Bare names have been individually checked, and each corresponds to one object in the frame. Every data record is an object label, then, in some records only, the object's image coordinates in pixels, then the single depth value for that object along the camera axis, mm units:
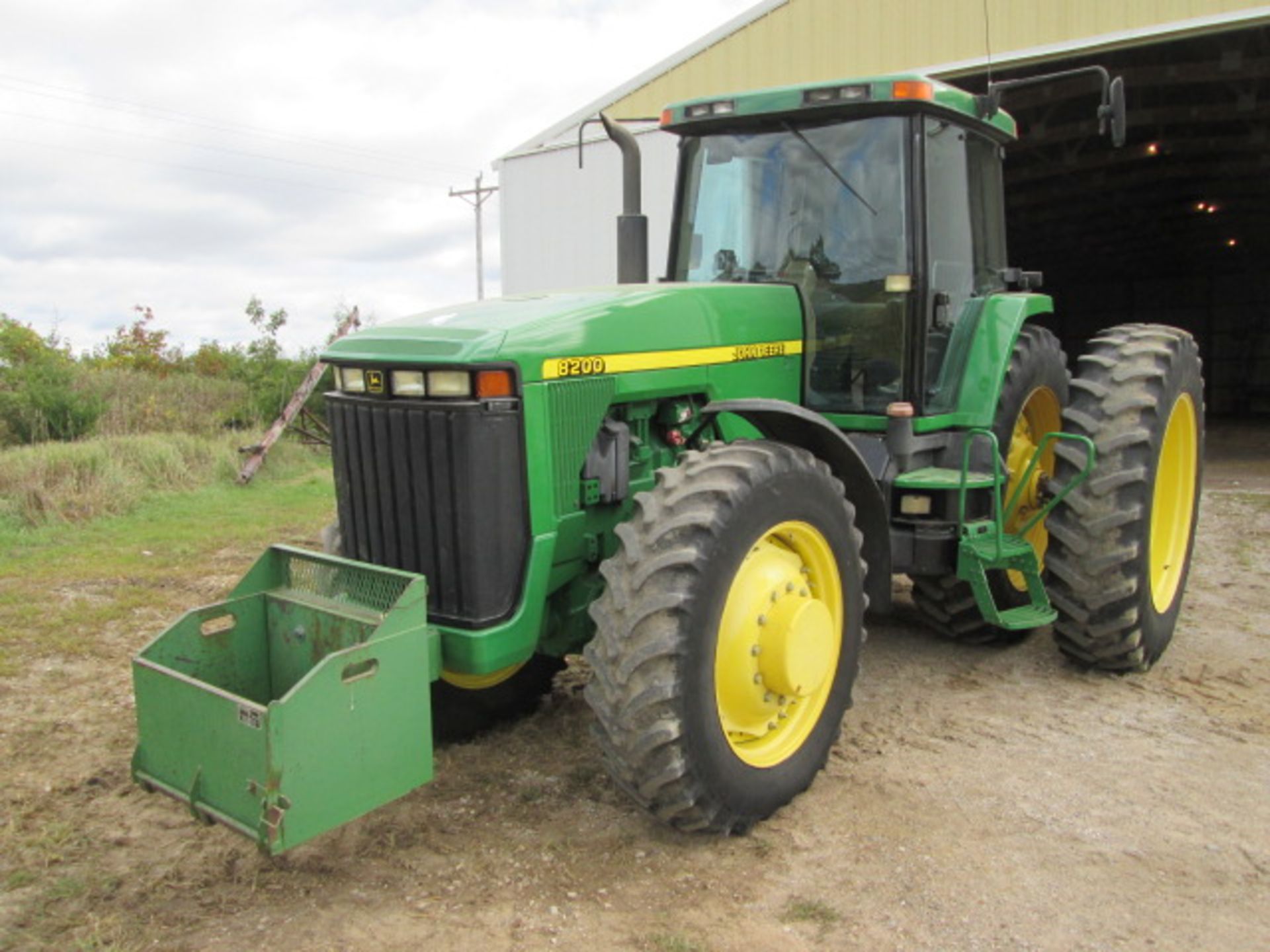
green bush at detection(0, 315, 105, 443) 12156
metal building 9375
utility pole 34125
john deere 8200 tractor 2977
